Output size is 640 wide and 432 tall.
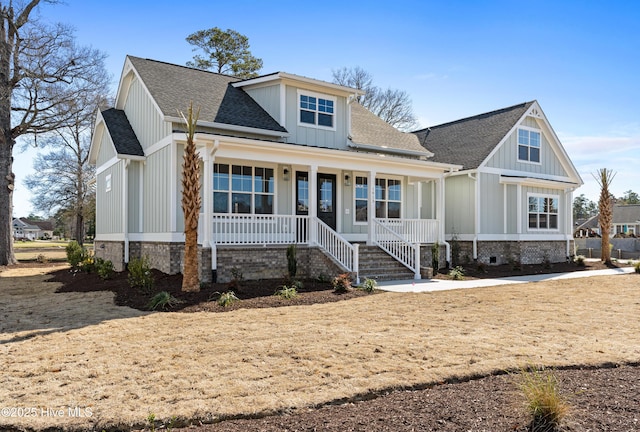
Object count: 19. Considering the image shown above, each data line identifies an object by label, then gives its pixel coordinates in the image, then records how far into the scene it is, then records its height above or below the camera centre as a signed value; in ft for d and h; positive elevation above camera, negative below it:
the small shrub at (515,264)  59.53 -4.48
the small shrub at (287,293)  33.78 -4.47
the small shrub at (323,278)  42.47 -4.29
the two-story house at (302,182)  43.57 +5.50
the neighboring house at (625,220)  178.19 +3.16
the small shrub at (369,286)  36.88 -4.30
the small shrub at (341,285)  36.63 -4.19
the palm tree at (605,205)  69.56 +3.50
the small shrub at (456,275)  47.08 -4.48
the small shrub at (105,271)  45.88 -3.83
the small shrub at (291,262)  43.21 -2.85
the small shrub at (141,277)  36.96 -3.58
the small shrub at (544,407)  12.36 -4.61
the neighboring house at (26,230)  321.93 +0.94
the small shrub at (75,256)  58.43 -3.05
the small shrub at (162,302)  30.45 -4.53
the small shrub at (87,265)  53.31 -3.77
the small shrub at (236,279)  35.53 -3.91
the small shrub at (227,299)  31.04 -4.50
